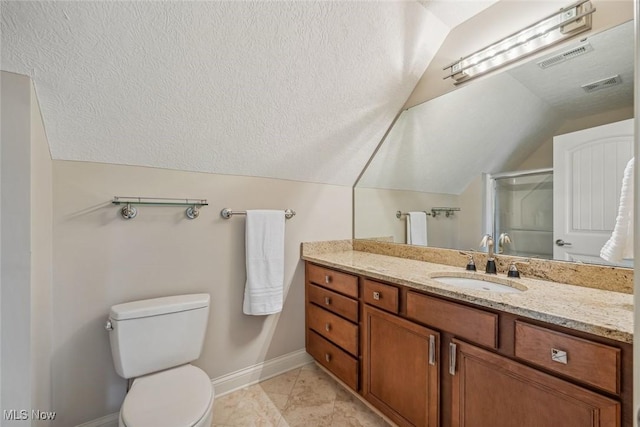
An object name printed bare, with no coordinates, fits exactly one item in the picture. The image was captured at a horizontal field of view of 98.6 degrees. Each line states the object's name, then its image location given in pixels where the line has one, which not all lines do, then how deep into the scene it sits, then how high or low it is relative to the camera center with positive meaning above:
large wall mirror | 1.20 +0.39
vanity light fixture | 1.24 +0.87
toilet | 1.09 -0.73
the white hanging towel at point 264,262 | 1.82 -0.33
